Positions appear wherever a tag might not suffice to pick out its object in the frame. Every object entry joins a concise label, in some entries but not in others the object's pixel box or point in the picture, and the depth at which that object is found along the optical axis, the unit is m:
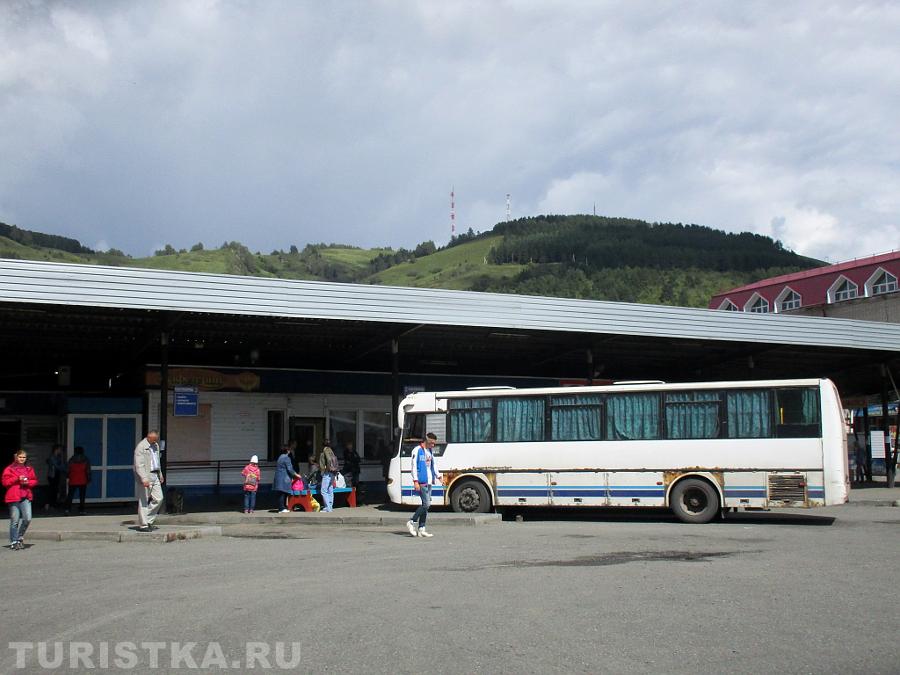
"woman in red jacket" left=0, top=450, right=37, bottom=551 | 15.01
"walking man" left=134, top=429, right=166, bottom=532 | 16.73
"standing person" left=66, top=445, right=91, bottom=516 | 22.20
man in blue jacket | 15.95
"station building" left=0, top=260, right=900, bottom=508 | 19.38
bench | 21.66
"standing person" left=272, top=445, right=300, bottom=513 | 21.08
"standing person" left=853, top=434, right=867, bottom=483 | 33.09
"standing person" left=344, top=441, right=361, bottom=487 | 24.83
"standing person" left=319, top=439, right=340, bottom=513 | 21.67
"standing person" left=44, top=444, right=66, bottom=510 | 24.56
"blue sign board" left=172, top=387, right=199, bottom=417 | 25.27
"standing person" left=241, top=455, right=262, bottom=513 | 20.72
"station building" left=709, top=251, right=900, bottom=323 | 54.84
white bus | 17.78
